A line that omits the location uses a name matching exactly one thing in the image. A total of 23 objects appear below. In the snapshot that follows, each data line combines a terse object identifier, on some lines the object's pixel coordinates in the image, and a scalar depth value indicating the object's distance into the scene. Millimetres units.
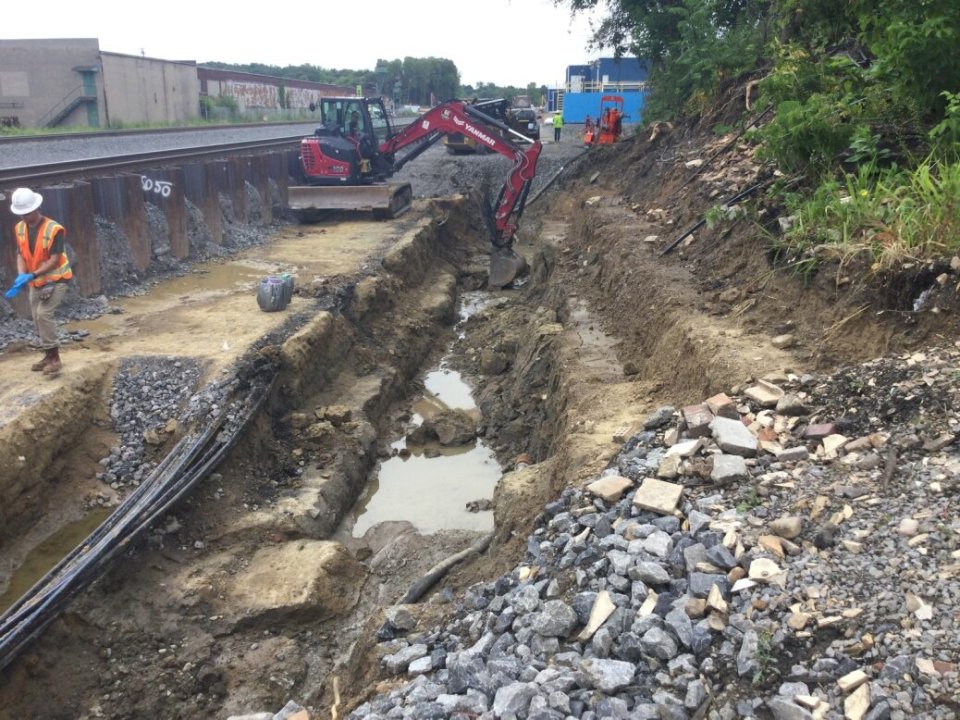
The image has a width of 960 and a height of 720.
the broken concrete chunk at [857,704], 3072
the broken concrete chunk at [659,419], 5934
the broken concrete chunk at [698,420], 5367
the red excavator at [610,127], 25188
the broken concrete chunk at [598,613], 3979
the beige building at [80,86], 36219
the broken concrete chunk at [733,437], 4964
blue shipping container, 42938
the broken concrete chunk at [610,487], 5038
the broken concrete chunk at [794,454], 4793
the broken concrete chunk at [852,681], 3176
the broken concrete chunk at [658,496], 4648
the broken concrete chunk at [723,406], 5465
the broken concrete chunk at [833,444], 4729
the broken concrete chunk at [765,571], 3820
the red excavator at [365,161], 16656
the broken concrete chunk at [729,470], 4742
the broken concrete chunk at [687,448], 5113
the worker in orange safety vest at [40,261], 7930
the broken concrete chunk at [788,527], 4098
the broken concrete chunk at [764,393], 5523
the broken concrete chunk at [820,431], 4902
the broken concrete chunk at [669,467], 4965
